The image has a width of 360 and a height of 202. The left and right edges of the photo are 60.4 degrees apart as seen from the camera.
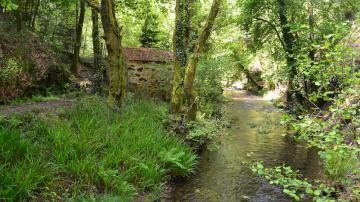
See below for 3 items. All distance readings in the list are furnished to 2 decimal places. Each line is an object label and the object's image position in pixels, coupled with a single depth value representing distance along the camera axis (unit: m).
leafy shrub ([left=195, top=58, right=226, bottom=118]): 14.29
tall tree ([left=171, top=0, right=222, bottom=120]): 10.23
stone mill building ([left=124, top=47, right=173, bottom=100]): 14.91
